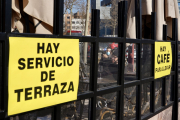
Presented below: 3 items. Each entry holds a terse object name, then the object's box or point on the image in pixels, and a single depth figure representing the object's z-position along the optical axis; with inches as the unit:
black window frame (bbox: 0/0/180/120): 40.8
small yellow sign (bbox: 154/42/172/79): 90.1
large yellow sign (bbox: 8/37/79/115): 41.4
